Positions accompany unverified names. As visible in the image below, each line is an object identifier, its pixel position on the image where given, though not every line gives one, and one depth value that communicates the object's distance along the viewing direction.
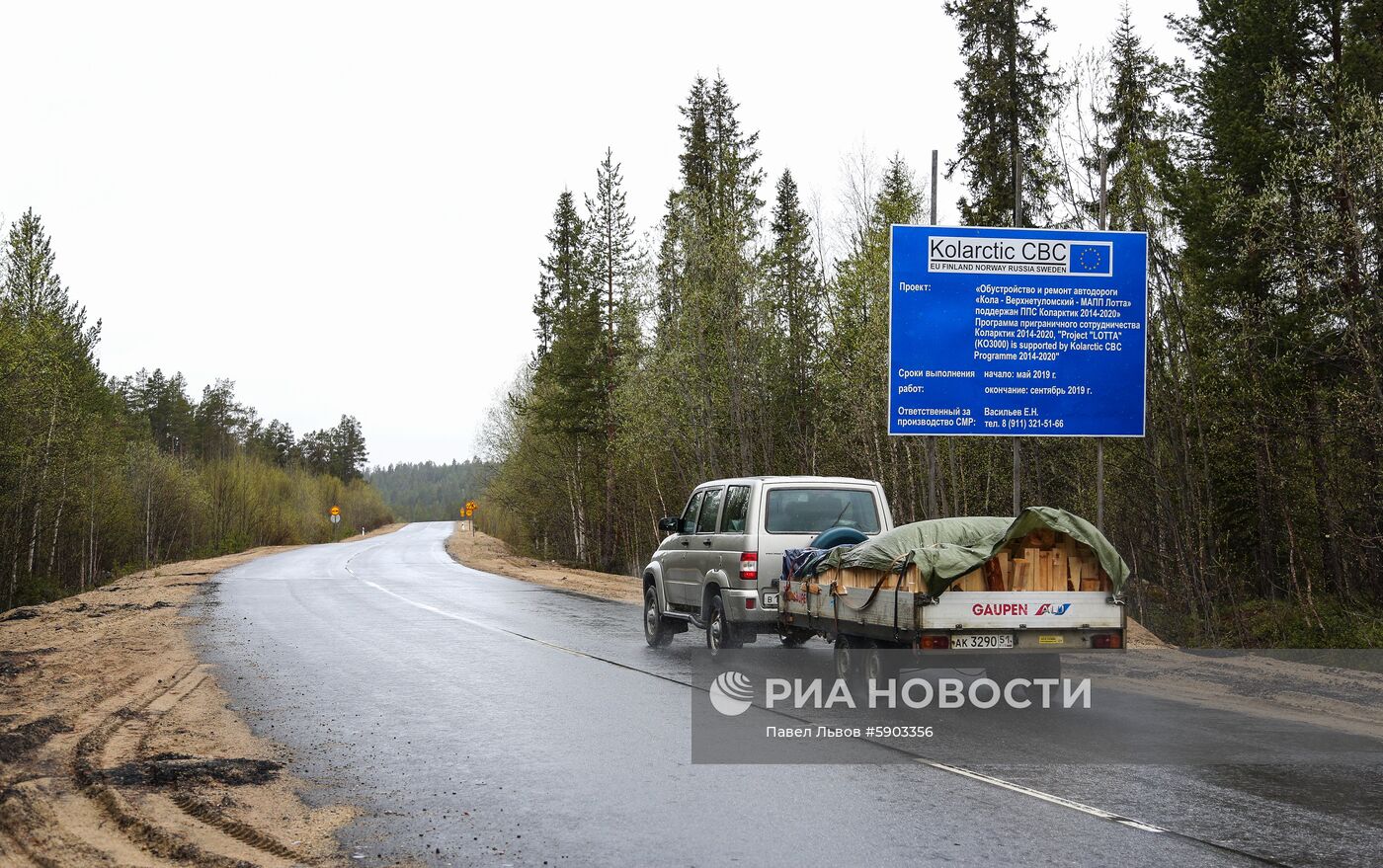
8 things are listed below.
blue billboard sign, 16.69
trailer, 9.19
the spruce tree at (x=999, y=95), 30.38
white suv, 12.16
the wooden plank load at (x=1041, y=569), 9.50
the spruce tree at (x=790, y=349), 33.78
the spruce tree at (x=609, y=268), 45.62
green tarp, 9.22
